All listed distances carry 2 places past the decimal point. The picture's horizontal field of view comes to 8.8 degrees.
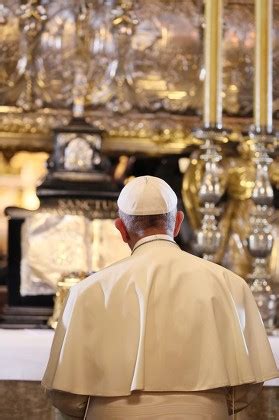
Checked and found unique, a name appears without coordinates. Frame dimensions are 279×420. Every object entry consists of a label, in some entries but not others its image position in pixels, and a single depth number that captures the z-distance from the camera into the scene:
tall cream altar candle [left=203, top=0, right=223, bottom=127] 8.05
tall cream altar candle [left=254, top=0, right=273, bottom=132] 8.01
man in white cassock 4.94
